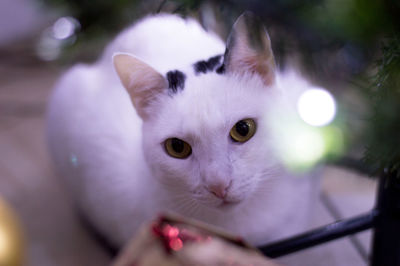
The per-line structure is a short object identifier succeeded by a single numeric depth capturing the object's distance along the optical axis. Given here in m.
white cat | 0.53
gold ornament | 0.59
